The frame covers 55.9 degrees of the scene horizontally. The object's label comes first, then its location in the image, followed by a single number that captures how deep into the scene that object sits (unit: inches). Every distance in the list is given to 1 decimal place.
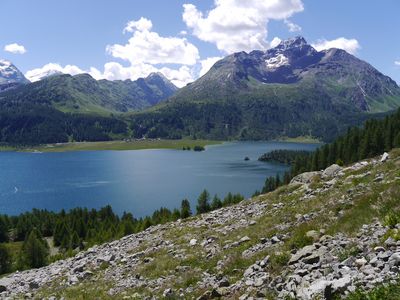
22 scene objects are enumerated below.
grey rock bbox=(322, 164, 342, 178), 1630.2
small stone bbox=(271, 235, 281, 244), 879.7
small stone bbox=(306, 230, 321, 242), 756.0
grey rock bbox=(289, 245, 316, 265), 658.8
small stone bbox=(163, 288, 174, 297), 767.7
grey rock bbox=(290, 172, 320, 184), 1837.4
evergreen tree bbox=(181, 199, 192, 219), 2873.0
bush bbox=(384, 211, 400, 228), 635.8
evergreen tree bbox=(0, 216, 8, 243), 4751.5
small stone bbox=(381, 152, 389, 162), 1438.9
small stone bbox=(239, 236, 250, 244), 995.3
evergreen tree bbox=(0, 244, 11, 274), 3112.7
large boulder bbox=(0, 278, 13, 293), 1332.4
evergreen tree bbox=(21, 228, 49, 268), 3012.8
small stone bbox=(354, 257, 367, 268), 514.3
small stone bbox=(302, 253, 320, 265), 615.5
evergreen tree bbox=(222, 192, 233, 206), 4081.0
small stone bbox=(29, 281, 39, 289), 1260.0
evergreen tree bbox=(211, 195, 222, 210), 3746.6
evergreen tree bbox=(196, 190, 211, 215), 3941.4
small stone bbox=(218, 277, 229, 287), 711.7
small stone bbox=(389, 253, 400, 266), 467.8
